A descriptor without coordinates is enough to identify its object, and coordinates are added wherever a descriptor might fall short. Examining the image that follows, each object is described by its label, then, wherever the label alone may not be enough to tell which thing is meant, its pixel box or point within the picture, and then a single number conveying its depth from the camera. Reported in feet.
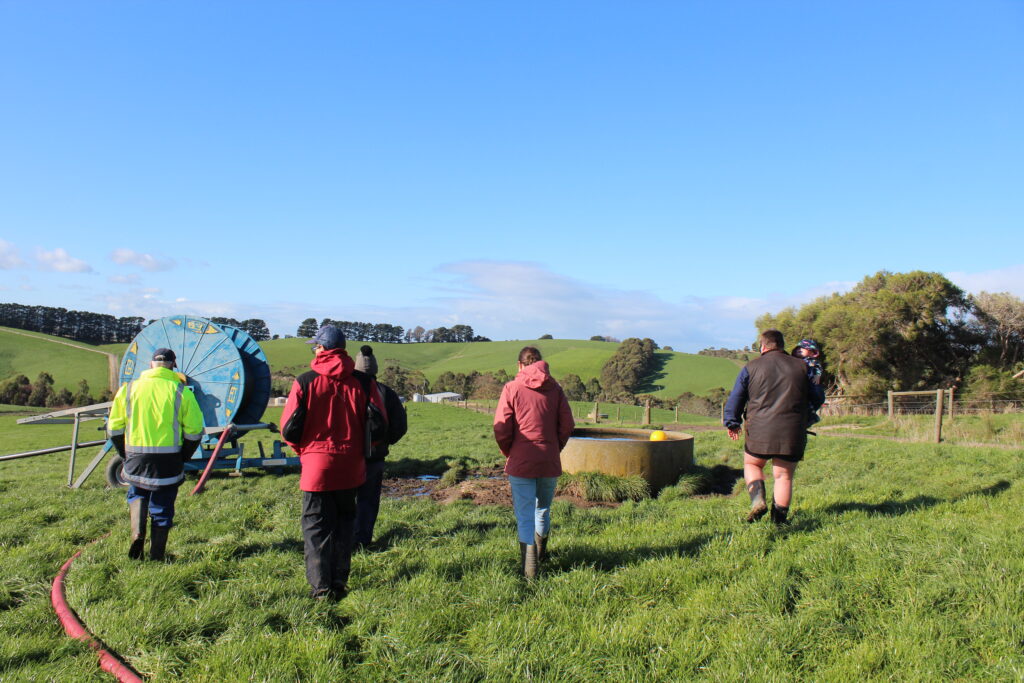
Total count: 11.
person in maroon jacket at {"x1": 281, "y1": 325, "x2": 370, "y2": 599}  15.33
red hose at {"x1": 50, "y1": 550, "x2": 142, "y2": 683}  11.48
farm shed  243.34
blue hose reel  40.63
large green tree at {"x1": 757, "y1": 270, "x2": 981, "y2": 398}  127.95
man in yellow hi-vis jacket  18.95
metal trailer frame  33.91
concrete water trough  31.22
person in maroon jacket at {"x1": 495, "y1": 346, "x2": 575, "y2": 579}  16.97
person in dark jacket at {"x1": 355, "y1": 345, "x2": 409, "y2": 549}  20.17
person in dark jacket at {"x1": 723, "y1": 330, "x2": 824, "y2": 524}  20.47
